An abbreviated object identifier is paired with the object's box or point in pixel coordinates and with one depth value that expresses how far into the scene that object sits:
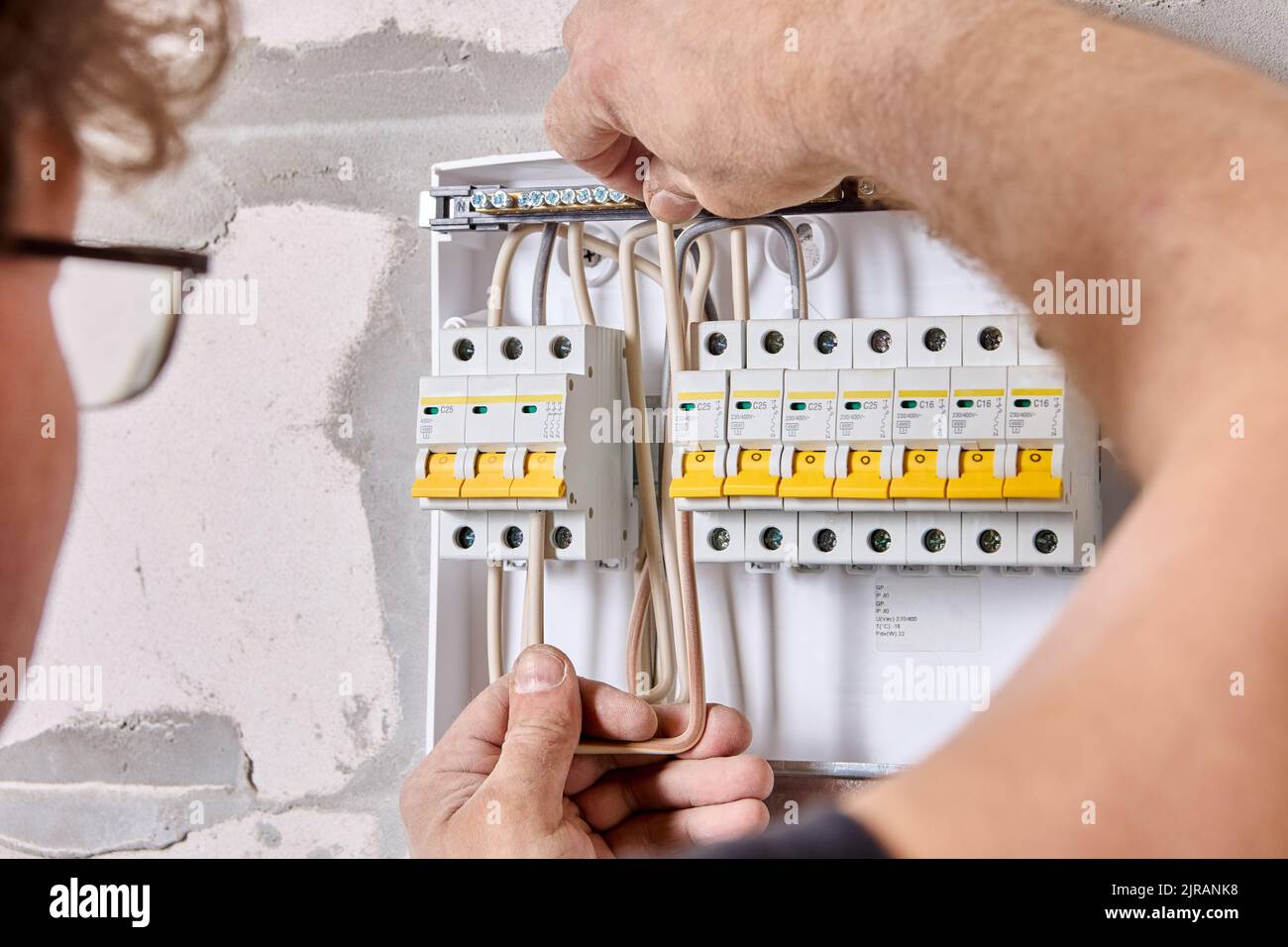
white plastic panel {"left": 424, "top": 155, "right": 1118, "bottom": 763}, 0.81
